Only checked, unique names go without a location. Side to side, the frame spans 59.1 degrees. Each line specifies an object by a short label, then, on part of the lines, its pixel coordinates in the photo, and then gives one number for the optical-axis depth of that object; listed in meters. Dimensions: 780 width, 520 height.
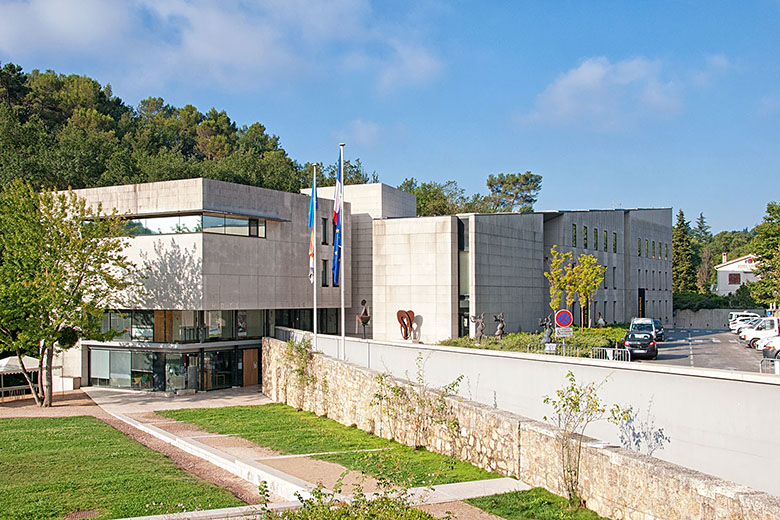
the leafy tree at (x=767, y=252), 57.16
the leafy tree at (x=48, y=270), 28.14
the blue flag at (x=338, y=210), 26.14
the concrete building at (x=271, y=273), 31.70
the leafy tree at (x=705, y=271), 121.07
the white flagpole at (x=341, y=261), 24.51
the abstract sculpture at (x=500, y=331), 34.36
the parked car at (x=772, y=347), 33.38
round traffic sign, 24.31
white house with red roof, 99.31
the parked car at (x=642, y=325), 40.75
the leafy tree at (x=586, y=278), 39.81
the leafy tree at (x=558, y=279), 37.47
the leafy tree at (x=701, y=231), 171.95
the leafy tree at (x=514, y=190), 117.25
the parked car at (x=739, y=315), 62.69
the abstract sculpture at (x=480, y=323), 36.59
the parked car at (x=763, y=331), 43.47
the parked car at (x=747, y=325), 48.47
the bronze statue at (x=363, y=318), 39.19
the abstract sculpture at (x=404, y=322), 38.25
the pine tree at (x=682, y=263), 86.69
